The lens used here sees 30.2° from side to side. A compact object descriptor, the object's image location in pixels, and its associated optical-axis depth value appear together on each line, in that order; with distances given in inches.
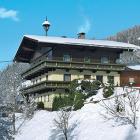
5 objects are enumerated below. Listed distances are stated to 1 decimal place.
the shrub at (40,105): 1380.6
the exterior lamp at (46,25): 1590.4
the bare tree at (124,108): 805.6
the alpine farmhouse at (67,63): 1304.7
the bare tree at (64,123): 957.1
